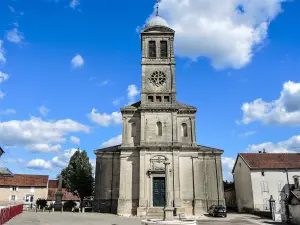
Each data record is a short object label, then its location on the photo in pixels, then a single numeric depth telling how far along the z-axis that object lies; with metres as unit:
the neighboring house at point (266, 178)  38.28
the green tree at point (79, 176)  47.41
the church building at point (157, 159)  33.22
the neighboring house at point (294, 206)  24.64
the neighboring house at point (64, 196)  60.78
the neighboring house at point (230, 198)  50.39
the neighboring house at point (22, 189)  51.84
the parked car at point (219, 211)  30.69
